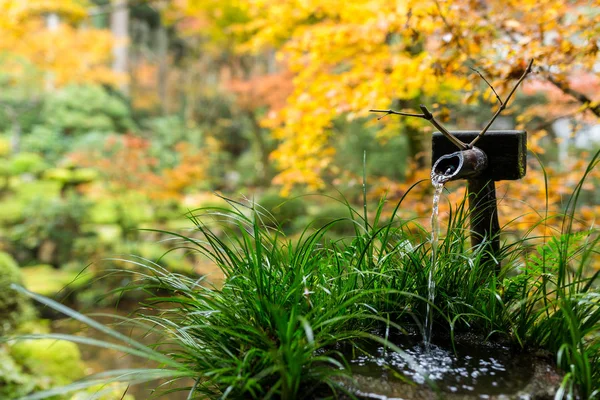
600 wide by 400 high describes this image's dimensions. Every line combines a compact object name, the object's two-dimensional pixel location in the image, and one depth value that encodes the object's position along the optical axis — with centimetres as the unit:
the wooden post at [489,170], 179
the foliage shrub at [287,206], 916
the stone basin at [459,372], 126
